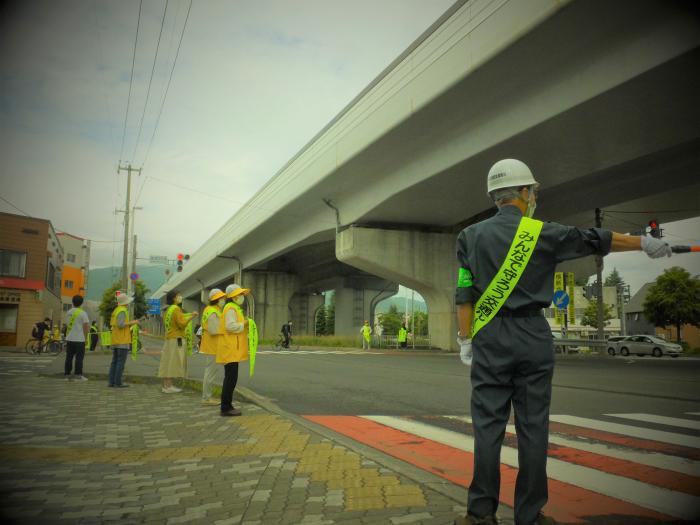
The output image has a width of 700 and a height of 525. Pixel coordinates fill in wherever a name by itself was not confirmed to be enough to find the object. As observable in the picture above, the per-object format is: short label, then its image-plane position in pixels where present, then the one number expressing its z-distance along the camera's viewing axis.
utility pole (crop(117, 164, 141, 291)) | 33.34
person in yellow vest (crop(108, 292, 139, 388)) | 9.61
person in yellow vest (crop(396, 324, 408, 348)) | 30.20
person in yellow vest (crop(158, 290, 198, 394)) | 8.84
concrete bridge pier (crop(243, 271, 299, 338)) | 45.50
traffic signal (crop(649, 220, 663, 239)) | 16.09
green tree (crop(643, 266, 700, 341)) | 36.28
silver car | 30.69
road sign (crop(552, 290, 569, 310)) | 21.97
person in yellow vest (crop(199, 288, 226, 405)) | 7.14
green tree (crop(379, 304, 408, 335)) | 108.12
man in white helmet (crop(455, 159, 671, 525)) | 2.55
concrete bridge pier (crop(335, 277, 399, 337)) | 51.31
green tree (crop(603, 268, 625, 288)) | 121.69
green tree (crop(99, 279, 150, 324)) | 58.50
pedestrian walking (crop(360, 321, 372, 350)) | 29.95
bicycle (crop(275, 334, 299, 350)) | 30.27
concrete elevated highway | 11.20
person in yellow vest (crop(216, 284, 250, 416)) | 6.47
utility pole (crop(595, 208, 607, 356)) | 24.69
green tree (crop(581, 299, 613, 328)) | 61.50
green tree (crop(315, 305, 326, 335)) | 102.69
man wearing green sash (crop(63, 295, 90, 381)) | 10.89
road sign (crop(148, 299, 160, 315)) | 51.62
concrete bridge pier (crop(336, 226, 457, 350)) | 26.06
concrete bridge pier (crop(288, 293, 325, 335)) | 66.44
